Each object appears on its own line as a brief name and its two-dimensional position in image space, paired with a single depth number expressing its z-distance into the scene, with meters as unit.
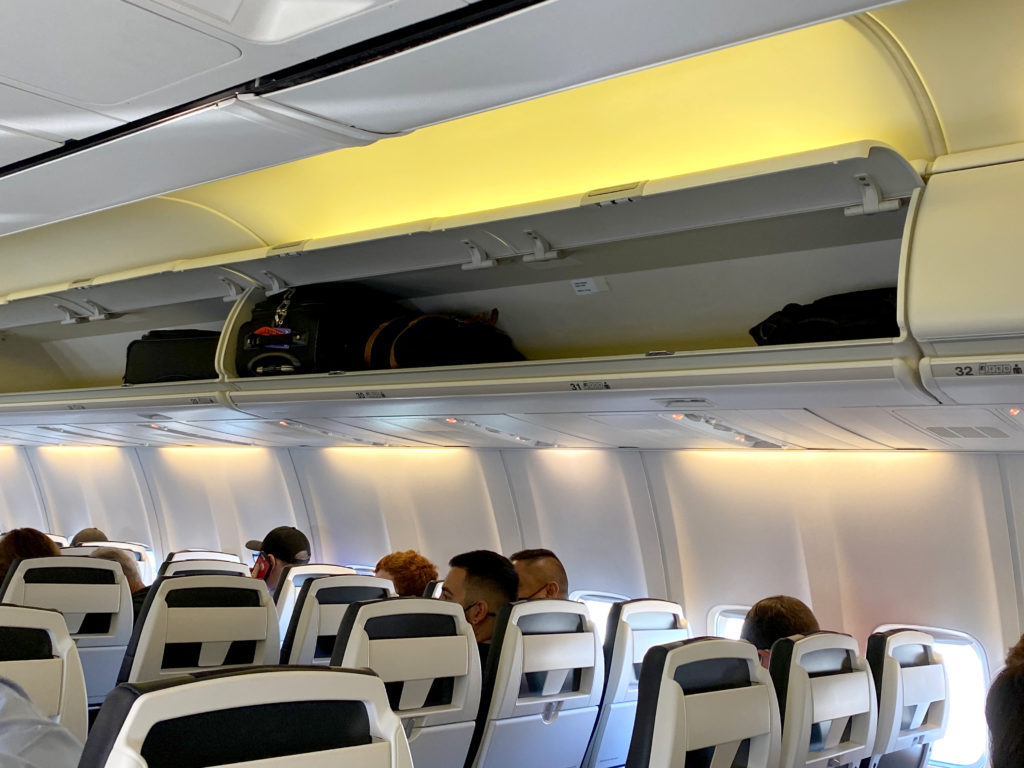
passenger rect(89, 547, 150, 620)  6.71
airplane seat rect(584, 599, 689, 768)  4.38
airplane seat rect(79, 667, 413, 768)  1.58
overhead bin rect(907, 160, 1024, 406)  3.05
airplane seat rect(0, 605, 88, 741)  2.79
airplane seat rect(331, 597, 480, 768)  3.29
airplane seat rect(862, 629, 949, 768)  4.25
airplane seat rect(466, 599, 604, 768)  3.71
